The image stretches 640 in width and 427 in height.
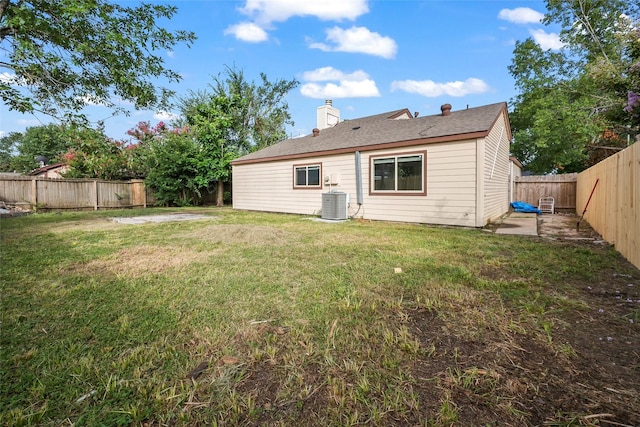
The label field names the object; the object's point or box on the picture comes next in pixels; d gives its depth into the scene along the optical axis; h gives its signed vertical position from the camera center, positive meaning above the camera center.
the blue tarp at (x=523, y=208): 11.85 -0.25
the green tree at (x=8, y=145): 44.90 +10.14
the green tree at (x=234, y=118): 15.32 +5.57
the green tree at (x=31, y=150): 34.19 +6.94
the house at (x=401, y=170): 7.43 +1.02
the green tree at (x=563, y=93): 15.49 +6.94
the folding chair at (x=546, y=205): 12.87 -0.14
